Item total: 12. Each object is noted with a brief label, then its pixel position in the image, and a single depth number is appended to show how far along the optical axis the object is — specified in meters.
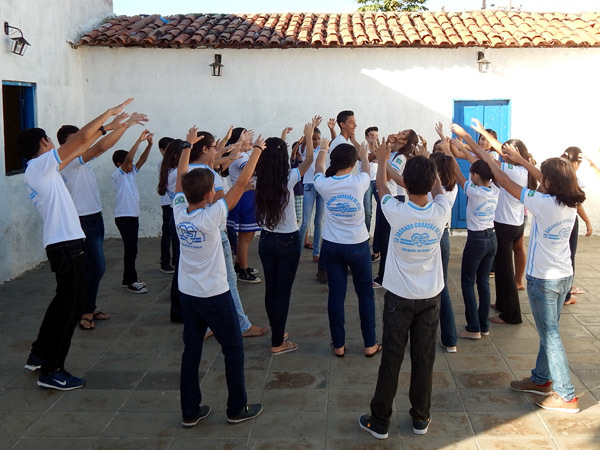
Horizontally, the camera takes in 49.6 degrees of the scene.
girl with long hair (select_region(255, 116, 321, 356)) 5.29
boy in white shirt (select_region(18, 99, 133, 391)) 4.89
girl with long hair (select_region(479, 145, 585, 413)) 4.33
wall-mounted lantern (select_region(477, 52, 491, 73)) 10.45
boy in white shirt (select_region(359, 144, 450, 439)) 3.99
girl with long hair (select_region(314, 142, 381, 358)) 5.16
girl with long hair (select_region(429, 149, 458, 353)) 5.15
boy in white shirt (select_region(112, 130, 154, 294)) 7.27
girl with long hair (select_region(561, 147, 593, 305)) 6.22
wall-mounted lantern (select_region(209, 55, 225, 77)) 10.63
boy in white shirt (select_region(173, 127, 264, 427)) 4.05
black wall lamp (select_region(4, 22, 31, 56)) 8.11
